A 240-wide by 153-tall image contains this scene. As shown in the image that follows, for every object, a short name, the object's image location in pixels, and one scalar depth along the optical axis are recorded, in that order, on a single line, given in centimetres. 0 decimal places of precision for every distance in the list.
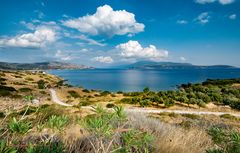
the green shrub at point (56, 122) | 186
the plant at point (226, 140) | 170
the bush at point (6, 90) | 1887
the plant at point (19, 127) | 148
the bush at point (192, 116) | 1519
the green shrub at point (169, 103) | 2096
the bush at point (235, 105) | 2179
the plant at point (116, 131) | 167
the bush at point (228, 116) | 1595
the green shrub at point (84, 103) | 1897
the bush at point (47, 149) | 148
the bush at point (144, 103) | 2063
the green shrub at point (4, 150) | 115
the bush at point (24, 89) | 2285
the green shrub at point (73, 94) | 2566
